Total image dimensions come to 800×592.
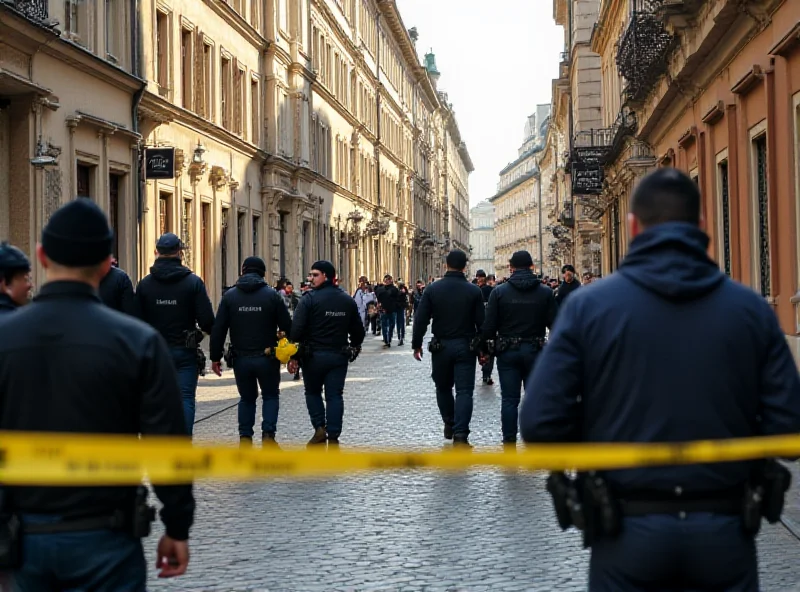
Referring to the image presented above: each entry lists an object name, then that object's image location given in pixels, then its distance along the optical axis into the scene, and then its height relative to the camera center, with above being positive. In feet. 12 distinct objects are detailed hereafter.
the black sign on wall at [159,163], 76.89 +10.23
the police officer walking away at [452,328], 41.81 +0.10
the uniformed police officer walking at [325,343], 40.24 -0.31
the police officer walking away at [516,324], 40.01 +0.17
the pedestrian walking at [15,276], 19.08 +0.92
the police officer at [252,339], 39.93 -0.14
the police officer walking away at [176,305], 37.91 +0.90
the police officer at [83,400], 12.35 -0.61
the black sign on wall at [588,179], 147.98 +17.02
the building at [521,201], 428.56 +46.78
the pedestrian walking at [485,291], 69.97 +2.84
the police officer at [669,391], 11.86 -0.60
